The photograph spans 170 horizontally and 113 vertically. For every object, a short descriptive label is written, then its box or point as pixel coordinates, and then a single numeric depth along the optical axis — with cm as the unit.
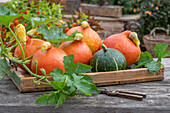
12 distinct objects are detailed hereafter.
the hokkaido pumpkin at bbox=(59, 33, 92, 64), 161
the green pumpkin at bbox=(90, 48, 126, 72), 159
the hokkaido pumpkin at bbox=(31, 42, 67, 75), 150
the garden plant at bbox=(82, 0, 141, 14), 613
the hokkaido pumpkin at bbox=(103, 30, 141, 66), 168
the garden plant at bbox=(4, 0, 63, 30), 249
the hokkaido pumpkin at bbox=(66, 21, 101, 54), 170
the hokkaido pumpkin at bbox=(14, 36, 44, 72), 159
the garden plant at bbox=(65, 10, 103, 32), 294
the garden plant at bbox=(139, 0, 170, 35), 479
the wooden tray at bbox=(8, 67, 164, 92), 149
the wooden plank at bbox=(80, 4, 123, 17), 574
